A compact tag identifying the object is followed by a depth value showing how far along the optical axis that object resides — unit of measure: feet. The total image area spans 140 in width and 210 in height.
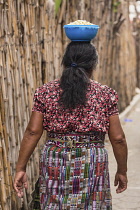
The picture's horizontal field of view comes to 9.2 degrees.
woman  16.10
